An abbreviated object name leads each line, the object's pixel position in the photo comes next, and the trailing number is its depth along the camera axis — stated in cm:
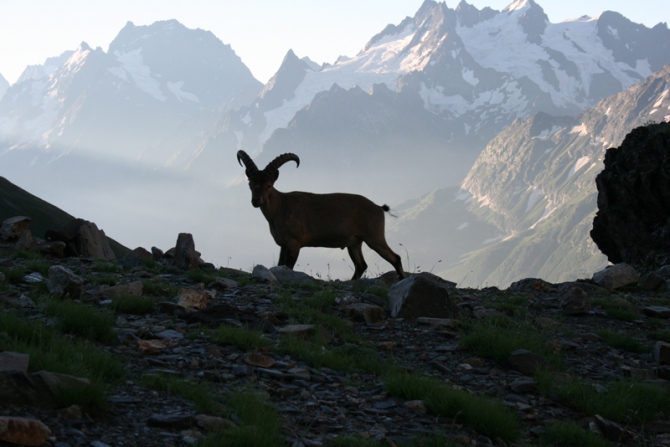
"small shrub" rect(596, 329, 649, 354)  1723
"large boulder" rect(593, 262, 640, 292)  2920
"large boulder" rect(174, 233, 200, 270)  2712
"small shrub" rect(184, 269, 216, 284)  2312
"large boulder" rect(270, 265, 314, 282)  2627
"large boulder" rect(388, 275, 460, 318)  1898
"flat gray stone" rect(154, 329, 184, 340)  1420
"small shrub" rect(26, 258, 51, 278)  2110
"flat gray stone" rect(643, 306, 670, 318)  2228
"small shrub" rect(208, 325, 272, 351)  1387
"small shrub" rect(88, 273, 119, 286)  2021
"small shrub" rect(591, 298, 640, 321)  2137
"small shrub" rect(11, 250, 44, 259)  2517
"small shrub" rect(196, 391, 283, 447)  866
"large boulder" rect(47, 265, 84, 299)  1706
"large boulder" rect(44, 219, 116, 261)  3048
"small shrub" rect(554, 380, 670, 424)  1193
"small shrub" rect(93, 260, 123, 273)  2394
